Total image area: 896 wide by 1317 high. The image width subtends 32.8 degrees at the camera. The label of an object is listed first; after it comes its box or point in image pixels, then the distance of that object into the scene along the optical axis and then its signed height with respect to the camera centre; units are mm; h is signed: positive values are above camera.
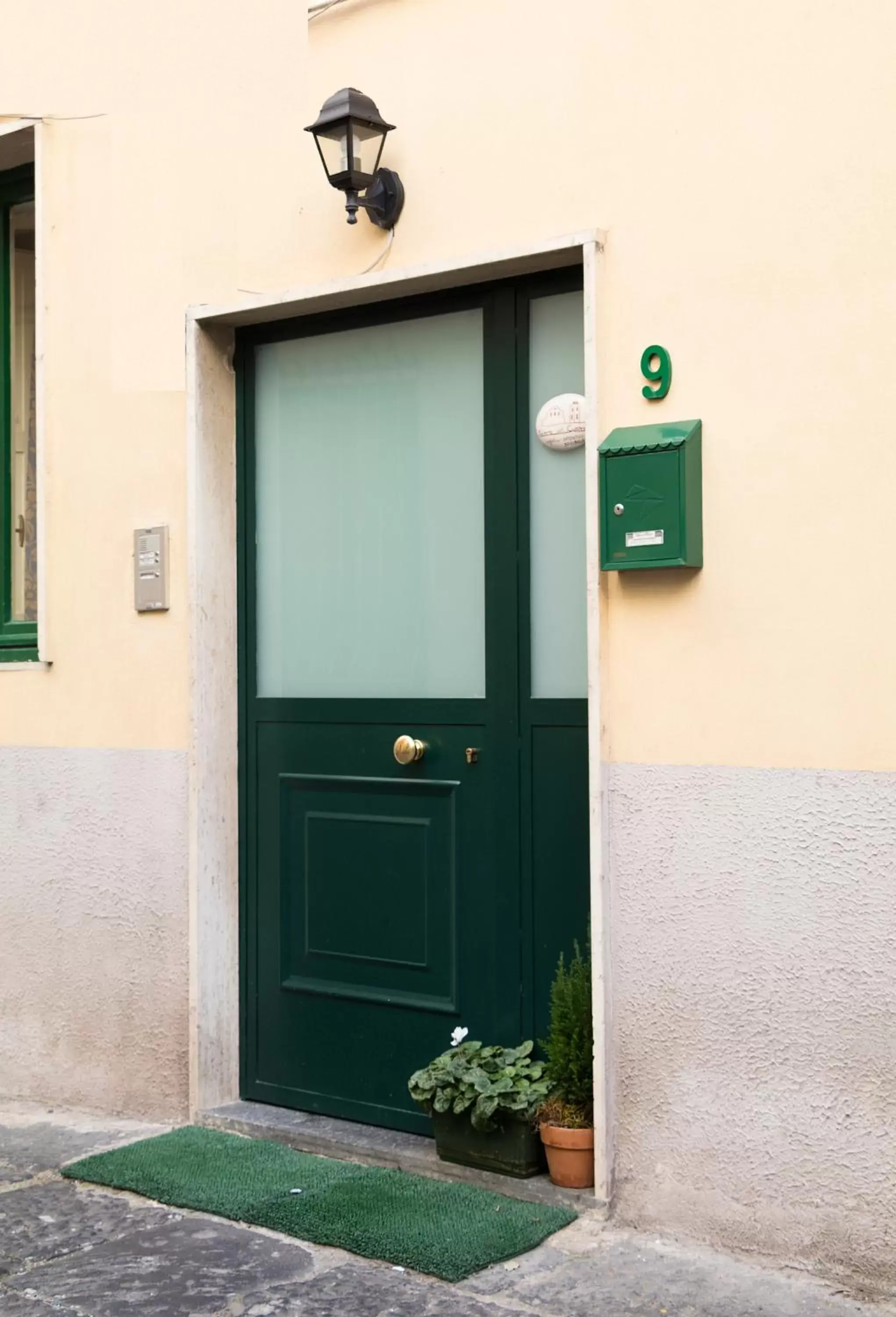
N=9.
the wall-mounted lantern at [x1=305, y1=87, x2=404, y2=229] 4516 +1543
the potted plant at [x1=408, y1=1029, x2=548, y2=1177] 4277 -1259
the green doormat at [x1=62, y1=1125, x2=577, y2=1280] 3961 -1533
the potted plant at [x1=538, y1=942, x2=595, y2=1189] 4191 -1201
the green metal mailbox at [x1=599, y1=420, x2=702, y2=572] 3951 +422
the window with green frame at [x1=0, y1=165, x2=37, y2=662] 5996 +1015
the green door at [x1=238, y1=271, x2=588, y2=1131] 4555 -88
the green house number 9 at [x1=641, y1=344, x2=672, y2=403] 4059 +772
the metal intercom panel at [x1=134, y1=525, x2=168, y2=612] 5211 +318
